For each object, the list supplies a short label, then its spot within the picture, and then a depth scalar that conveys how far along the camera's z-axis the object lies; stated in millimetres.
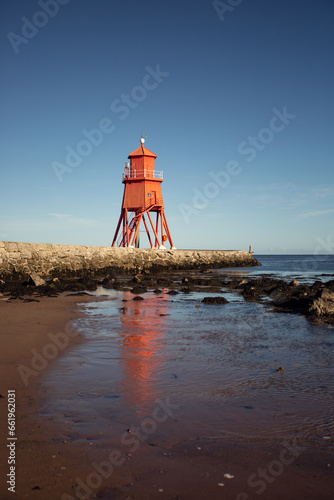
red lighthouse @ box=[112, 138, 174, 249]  35188
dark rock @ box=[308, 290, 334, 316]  9591
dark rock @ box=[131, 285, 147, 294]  15398
